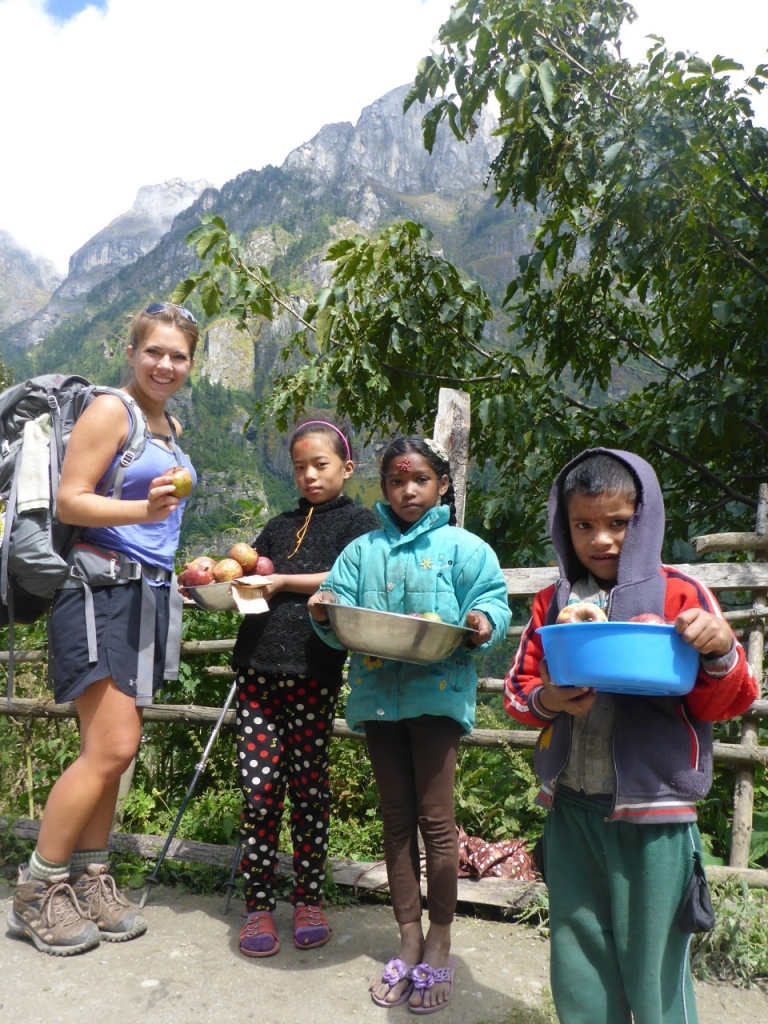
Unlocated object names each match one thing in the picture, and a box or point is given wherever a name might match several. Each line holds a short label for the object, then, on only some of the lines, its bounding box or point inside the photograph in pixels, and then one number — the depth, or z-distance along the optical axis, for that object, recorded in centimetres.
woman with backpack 268
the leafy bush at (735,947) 267
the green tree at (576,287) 364
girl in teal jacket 251
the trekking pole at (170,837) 316
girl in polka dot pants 285
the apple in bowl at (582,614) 171
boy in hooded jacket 176
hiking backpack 268
